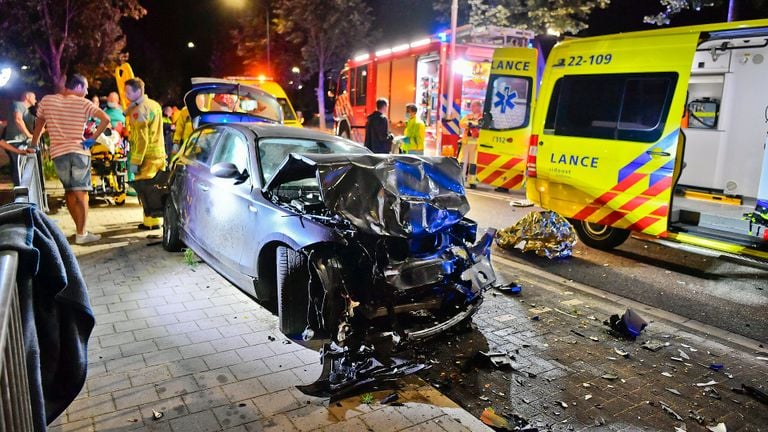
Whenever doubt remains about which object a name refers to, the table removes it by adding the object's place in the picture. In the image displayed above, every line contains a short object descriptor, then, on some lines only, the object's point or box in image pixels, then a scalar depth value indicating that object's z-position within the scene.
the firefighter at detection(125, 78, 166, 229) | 7.71
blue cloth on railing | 2.00
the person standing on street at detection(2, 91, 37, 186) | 9.84
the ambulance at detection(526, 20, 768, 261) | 6.48
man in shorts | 6.77
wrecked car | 3.95
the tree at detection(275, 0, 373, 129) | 31.80
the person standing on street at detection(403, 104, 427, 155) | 10.03
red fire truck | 13.35
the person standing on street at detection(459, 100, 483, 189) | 13.05
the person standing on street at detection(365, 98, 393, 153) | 9.59
